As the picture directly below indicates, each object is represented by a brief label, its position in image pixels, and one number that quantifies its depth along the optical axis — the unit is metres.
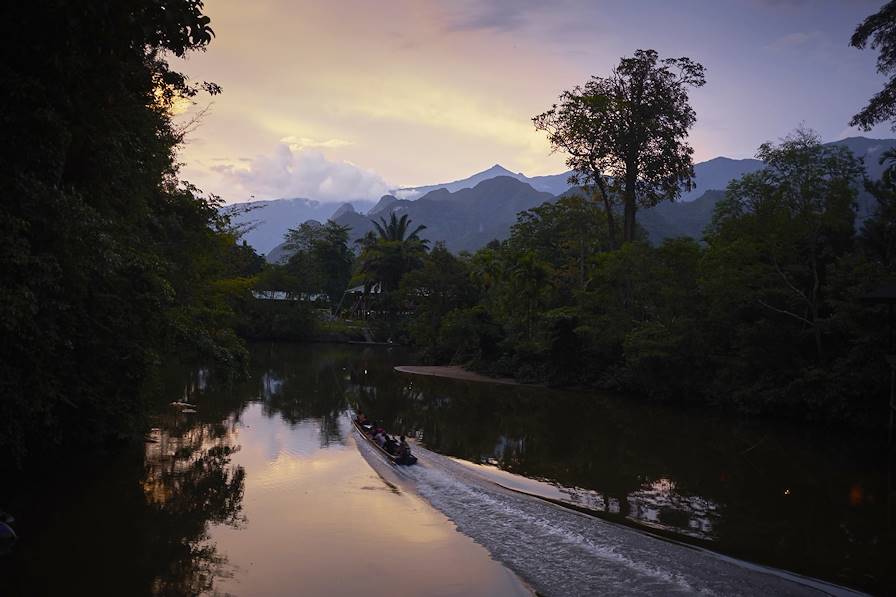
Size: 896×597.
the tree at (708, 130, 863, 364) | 26.33
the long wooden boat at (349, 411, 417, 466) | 17.64
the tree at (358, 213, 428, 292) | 66.88
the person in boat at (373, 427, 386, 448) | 18.92
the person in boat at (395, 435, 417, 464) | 17.52
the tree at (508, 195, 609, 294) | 49.38
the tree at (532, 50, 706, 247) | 38.59
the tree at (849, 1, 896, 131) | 23.30
